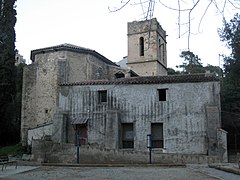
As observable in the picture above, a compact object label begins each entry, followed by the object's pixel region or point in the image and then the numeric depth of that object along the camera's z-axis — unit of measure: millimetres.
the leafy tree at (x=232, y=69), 30077
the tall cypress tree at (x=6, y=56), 29392
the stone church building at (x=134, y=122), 23094
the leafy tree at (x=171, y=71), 55969
